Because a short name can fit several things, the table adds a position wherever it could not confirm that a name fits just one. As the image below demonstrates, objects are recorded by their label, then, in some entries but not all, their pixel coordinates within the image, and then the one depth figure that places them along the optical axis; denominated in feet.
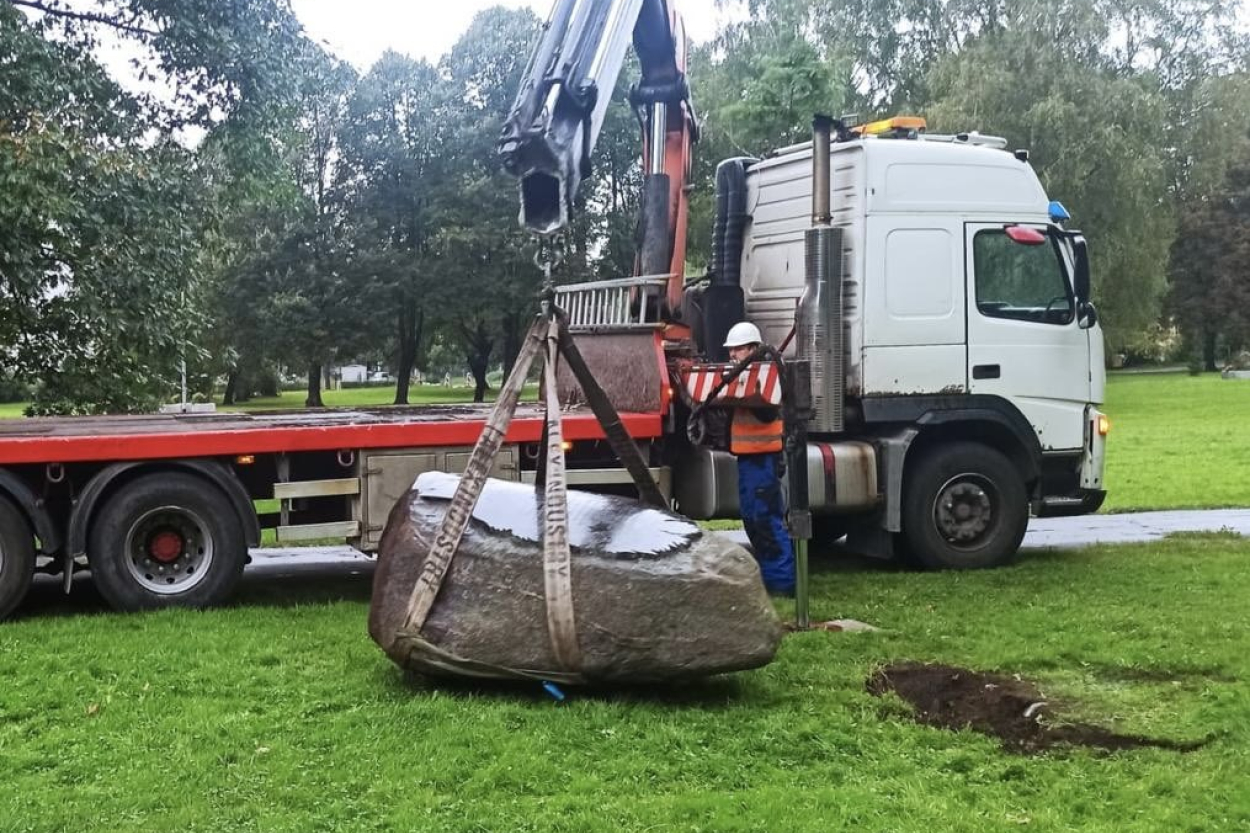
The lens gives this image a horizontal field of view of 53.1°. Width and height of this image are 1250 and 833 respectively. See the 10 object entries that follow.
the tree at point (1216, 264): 189.67
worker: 29.07
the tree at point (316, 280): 130.28
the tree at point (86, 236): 39.04
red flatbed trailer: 26.13
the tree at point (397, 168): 133.59
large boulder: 19.08
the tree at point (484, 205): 127.95
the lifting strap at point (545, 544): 18.93
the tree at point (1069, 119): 96.84
